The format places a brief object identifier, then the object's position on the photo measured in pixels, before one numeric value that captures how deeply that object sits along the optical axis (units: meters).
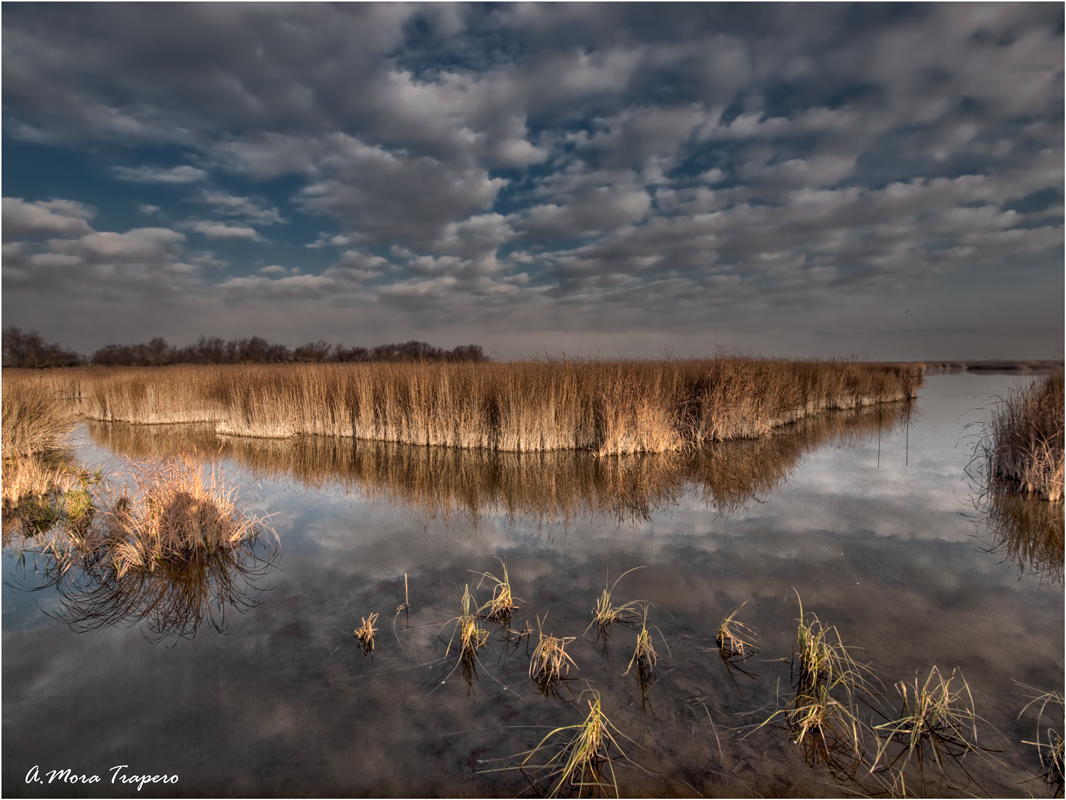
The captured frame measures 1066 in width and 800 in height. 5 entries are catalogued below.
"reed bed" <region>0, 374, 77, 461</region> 9.20
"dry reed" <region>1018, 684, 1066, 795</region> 2.34
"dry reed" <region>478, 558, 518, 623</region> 3.77
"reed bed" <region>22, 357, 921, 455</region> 10.41
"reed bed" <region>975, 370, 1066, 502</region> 6.71
